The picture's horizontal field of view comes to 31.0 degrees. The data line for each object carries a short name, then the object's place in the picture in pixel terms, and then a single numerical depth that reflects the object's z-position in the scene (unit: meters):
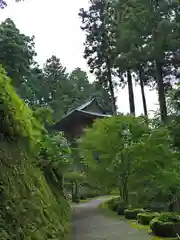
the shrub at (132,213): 10.42
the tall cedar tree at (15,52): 20.09
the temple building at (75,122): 21.36
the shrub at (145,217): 8.64
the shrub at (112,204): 13.26
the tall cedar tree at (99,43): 23.75
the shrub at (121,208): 11.78
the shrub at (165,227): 7.01
